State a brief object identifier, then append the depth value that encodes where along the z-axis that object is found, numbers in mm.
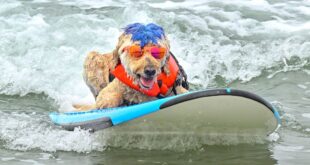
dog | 11383
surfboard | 10641
